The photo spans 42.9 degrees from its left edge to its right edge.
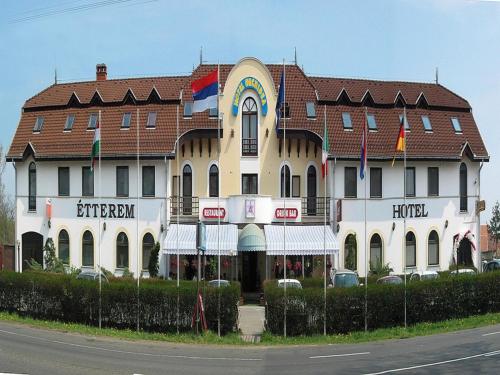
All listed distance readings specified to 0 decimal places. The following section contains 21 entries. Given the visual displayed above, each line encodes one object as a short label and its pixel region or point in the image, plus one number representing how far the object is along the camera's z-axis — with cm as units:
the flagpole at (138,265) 3600
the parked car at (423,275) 3329
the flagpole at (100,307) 2597
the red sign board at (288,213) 3738
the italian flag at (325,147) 3144
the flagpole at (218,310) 2459
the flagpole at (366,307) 2535
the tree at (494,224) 6800
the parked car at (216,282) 3116
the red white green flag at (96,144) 3020
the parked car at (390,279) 3197
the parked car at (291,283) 2927
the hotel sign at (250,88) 3788
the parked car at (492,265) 4019
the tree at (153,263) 3703
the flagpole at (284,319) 2461
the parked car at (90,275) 3319
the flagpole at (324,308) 2486
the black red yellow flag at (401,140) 2953
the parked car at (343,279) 3166
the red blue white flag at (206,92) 2577
